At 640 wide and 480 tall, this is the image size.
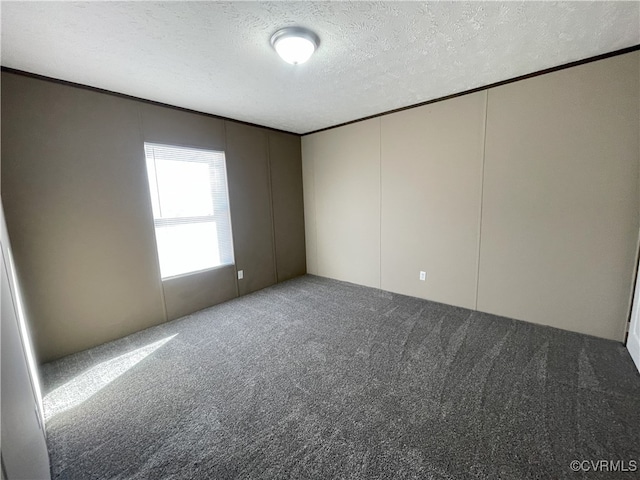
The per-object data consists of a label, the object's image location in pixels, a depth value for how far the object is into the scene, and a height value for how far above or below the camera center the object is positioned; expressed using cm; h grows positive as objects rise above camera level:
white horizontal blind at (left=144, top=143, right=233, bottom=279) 307 +2
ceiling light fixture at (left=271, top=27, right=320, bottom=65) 177 +110
